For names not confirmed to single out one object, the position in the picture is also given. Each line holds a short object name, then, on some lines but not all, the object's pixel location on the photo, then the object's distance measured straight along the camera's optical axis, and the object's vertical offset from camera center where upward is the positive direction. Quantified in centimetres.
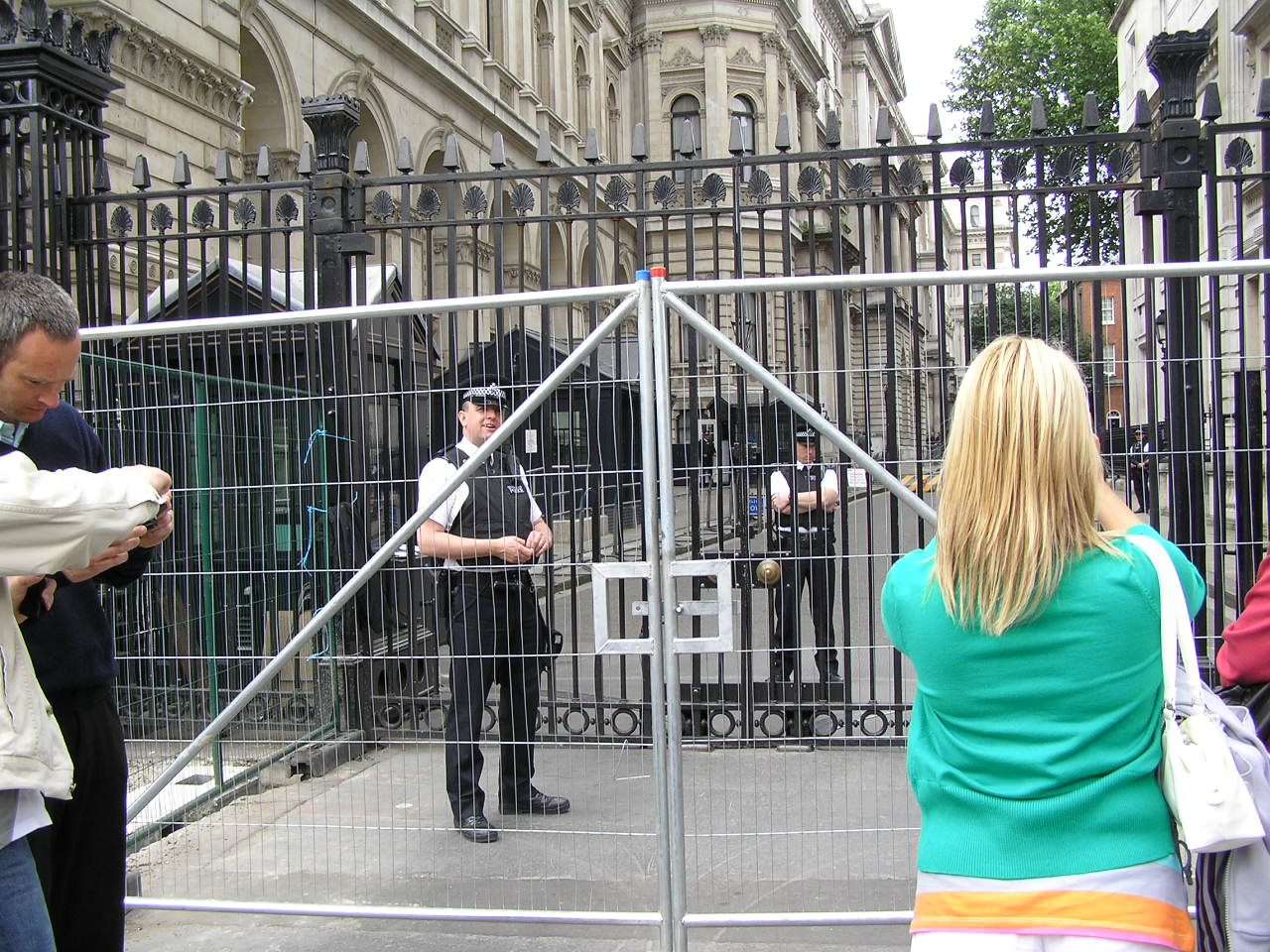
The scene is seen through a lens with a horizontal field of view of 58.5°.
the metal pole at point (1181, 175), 518 +136
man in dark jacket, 289 -67
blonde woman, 196 -42
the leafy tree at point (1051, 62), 3809 +1321
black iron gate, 396 +52
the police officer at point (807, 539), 429 -35
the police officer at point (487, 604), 409 -56
